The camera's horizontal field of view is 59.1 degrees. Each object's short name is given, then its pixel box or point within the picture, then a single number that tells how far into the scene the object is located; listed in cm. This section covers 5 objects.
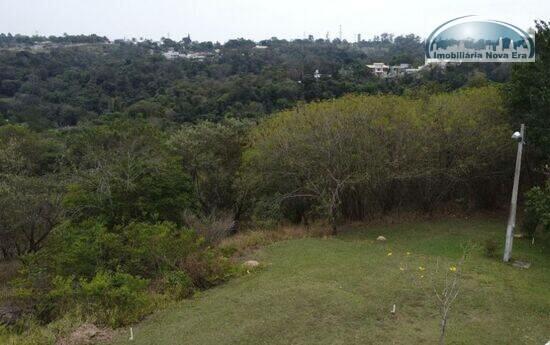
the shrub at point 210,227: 1373
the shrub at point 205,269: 1040
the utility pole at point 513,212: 1055
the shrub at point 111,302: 872
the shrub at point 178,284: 977
